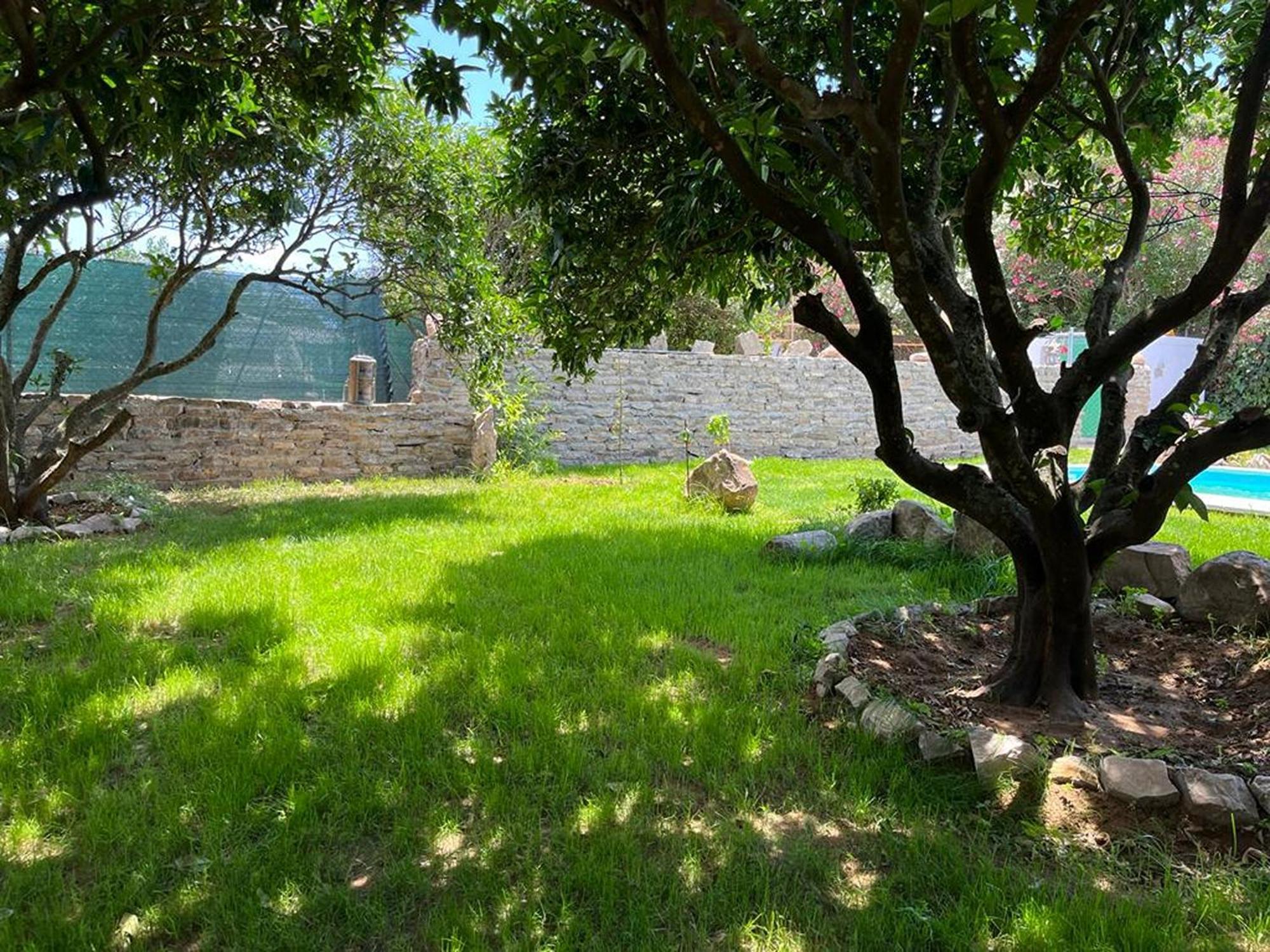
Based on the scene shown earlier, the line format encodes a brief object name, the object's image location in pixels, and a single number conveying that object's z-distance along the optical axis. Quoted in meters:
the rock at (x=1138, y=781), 2.28
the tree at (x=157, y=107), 2.39
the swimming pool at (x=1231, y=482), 10.49
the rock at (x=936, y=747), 2.56
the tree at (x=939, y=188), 2.24
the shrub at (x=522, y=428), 9.44
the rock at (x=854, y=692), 2.96
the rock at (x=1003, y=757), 2.41
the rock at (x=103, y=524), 6.22
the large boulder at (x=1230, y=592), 3.55
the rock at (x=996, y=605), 4.13
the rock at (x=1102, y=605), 3.98
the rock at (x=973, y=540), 5.11
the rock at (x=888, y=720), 2.73
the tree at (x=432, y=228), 7.10
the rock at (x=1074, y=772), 2.39
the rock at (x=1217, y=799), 2.23
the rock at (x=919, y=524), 5.44
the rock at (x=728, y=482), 7.44
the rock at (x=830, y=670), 3.18
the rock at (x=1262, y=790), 2.23
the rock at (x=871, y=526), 5.68
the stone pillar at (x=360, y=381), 10.48
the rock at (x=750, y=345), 13.98
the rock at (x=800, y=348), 17.65
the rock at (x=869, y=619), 3.82
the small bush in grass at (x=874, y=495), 6.77
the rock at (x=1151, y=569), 4.07
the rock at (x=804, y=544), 5.32
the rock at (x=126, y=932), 1.84
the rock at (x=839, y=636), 3.48
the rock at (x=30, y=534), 5.84
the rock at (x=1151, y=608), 3.88
